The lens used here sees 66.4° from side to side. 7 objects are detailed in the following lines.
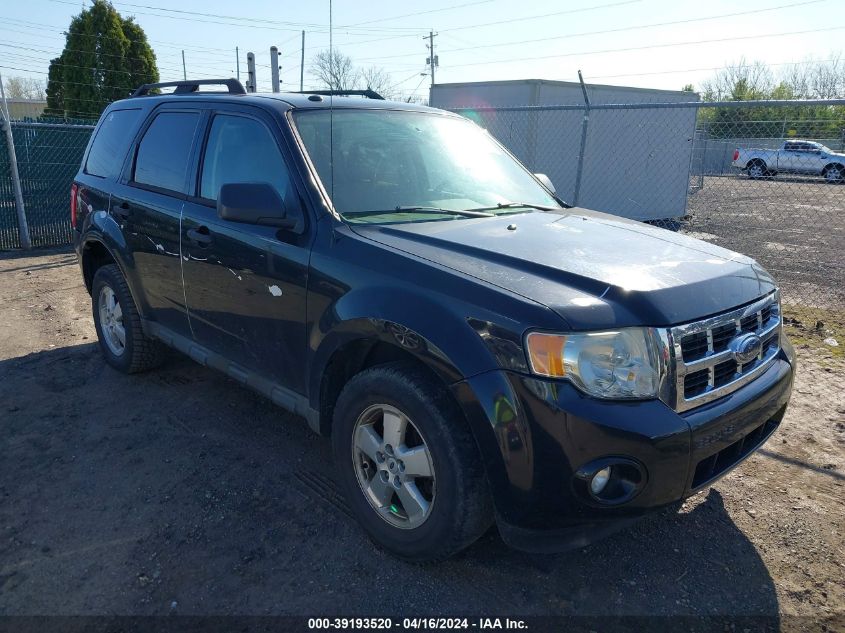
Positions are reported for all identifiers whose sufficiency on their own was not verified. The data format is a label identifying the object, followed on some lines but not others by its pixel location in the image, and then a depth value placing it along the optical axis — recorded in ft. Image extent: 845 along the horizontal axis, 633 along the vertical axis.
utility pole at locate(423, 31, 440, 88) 173.68
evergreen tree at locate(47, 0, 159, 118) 65.31
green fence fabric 32.09
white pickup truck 51.52
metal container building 38.58
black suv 7.34
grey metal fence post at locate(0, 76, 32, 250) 30.45
